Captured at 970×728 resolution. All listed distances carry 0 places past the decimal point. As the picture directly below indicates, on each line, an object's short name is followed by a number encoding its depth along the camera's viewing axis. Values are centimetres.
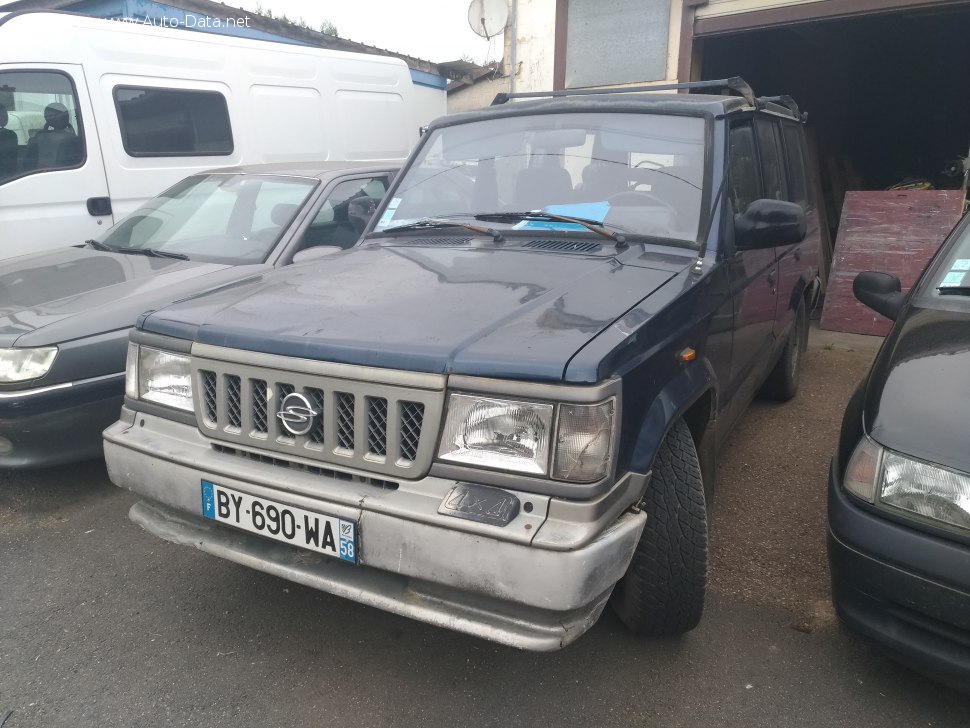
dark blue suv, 186
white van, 544
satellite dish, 846
